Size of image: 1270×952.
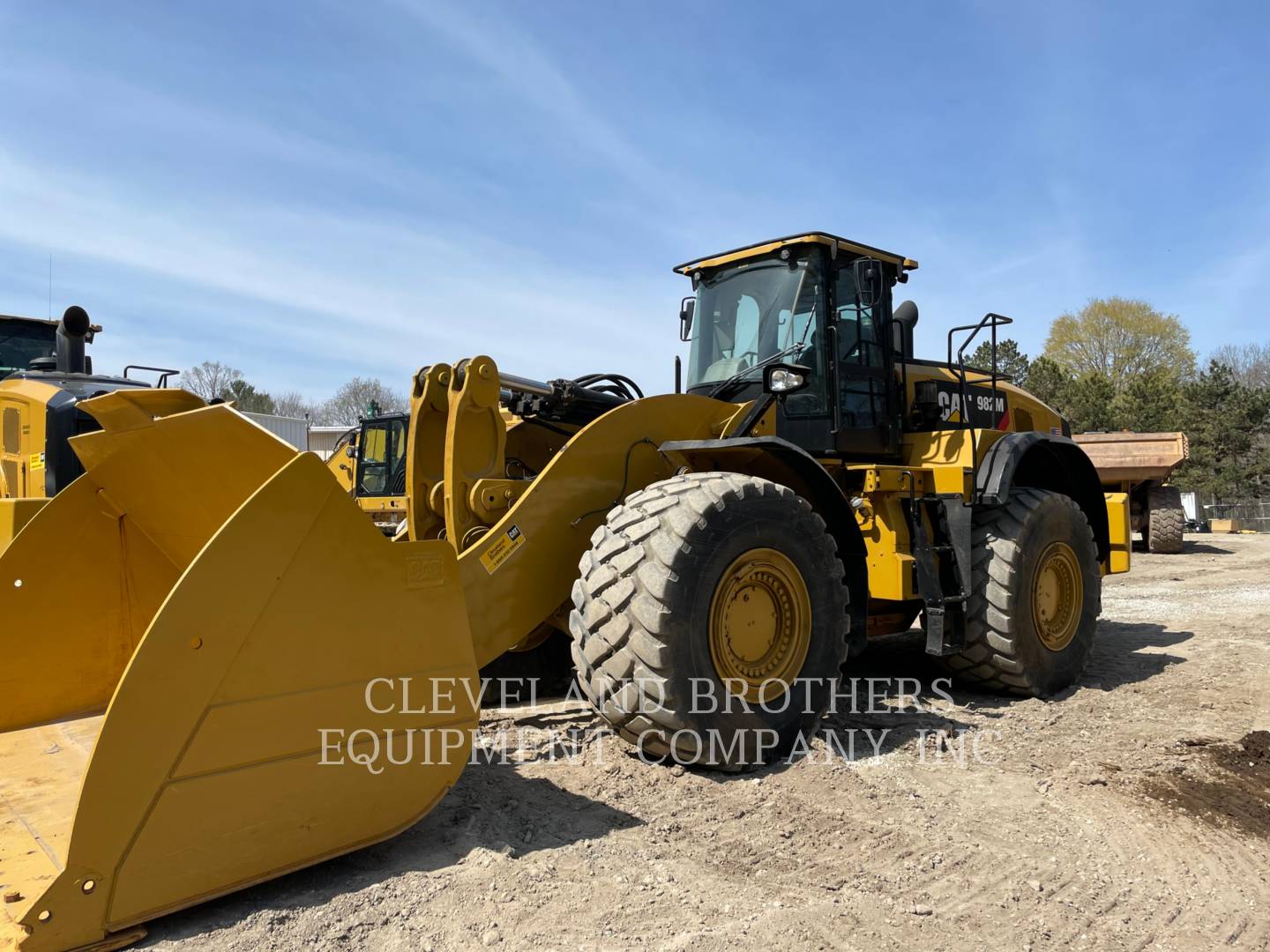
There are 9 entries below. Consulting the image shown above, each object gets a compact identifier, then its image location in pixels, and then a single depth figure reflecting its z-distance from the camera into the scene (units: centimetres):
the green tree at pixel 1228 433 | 3306
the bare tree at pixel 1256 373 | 5188
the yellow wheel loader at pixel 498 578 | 260
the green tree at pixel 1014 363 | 3438
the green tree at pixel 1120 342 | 4516
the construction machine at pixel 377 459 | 1332
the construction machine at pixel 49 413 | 712
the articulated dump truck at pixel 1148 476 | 1766
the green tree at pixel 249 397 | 4381
